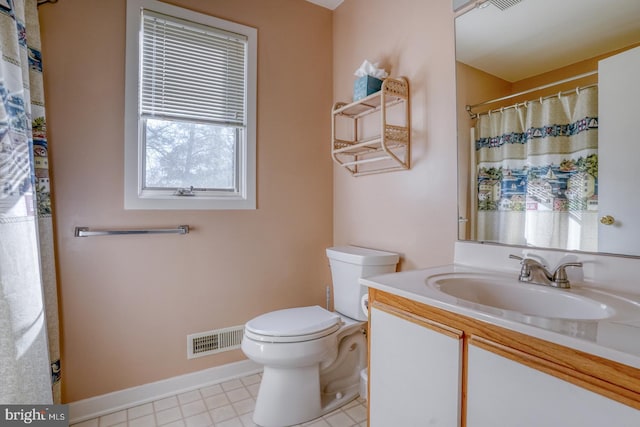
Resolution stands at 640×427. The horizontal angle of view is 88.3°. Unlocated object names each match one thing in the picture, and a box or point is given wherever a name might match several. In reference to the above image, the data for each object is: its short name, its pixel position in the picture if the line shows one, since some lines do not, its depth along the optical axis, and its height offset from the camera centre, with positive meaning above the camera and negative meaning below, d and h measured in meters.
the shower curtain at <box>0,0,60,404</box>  1.21 -0.06
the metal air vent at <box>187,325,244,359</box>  1.89 -0.79
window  1.74 +0.56
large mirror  1.04 +0.32
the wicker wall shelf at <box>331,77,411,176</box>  1.71 +0.45
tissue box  1.79 +0.67
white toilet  1.50 -0.67
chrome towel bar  1.61 -0.12
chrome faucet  1.04 -0.22
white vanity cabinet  0.63 -0.39
